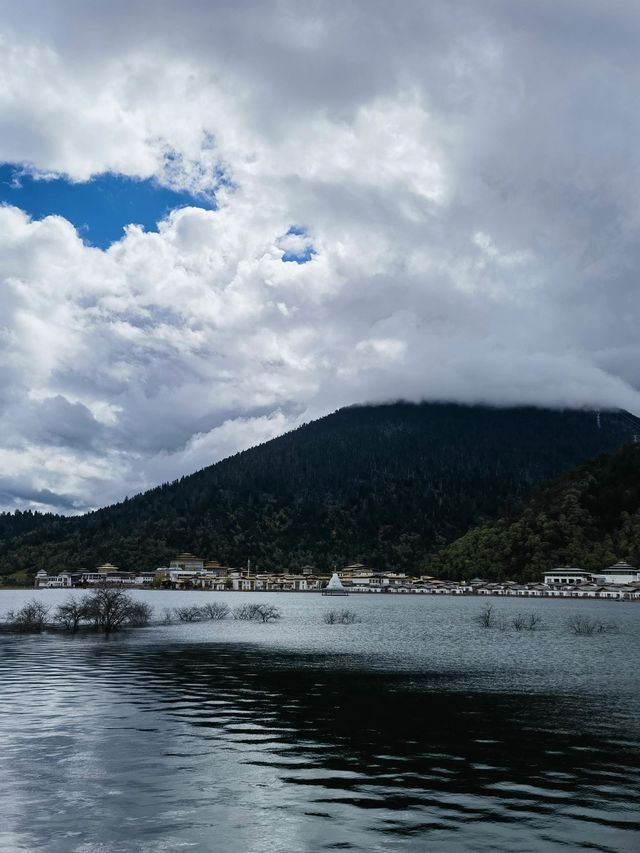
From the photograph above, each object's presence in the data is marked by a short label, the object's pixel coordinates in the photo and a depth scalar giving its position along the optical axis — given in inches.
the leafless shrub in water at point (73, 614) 4003.4
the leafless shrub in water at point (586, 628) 4202.0
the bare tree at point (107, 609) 4050.2
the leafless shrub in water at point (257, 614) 5542.8
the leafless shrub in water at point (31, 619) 3998.5
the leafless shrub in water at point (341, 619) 5324.8
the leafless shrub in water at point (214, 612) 5854.8
